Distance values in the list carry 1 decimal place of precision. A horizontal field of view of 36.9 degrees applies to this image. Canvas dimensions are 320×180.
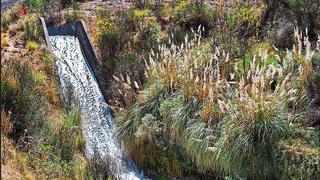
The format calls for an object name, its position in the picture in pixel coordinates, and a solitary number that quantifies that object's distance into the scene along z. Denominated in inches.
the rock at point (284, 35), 374.3
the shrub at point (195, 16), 433.4
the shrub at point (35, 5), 469.7
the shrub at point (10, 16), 445.3
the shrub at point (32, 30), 409.7
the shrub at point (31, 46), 393.7
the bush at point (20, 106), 276.7
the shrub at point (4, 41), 381.1
